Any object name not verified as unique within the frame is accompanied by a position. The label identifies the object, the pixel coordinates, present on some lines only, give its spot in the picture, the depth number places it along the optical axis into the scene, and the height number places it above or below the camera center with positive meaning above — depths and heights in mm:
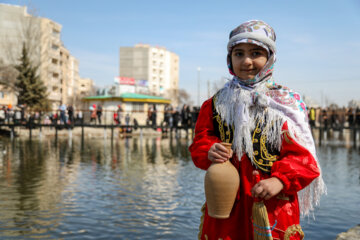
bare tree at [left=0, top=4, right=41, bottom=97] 45125 +8857
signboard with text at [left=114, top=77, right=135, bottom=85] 67288 +5163
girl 2217 -145
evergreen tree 44156 +2690
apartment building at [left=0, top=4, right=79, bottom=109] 58853 +10836
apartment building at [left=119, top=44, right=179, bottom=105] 125875 +14849
